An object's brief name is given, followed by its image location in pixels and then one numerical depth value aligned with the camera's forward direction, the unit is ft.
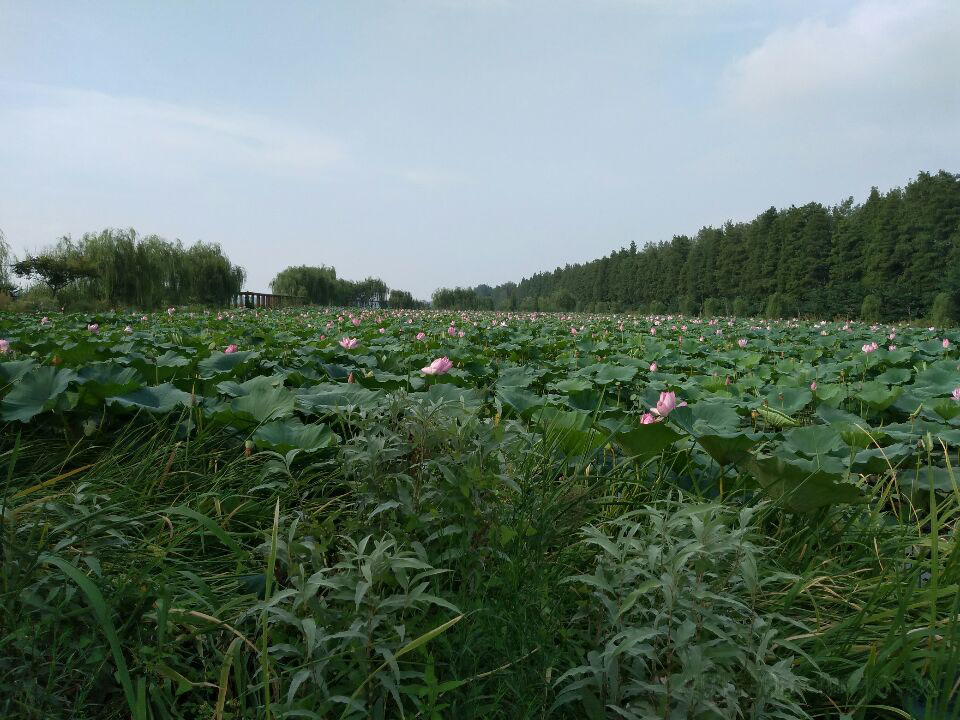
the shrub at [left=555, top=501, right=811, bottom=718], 3.44
